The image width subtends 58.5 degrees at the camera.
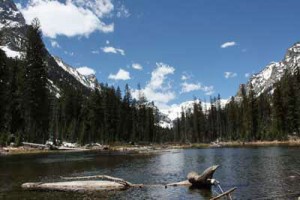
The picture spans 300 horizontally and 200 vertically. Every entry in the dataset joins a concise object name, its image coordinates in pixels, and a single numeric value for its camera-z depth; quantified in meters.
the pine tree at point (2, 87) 59.01
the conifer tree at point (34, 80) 70.78
